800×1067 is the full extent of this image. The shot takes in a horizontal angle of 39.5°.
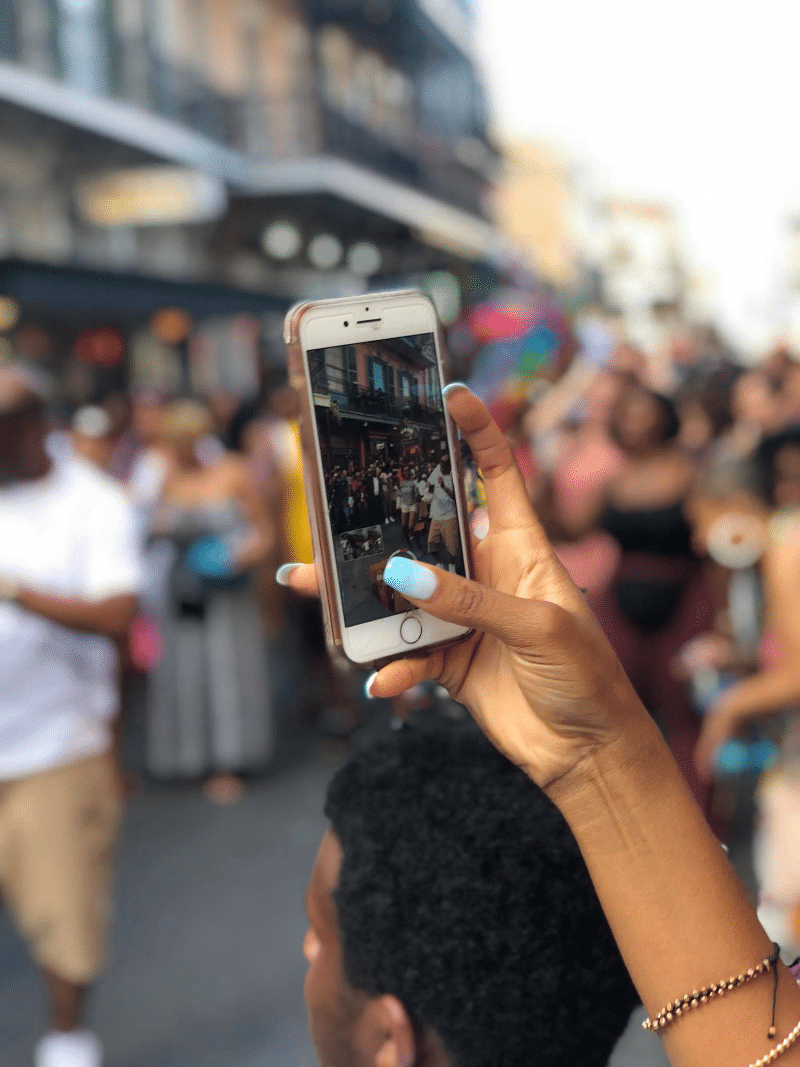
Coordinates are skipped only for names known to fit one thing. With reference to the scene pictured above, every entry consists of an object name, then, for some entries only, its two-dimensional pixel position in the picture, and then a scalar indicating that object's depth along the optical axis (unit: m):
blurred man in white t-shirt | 2.93
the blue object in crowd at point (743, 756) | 4.04
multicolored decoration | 8.16
